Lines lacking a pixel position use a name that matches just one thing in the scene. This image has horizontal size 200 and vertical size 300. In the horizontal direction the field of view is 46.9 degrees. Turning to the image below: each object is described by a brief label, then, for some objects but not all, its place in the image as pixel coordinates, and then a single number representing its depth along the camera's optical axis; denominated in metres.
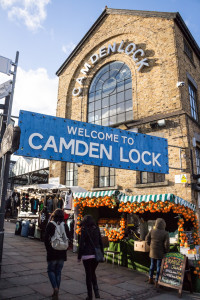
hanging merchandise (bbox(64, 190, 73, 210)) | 10.82
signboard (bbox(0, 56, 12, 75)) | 5.28
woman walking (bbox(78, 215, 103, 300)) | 4.47
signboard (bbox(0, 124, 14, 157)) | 4.50
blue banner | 5.04
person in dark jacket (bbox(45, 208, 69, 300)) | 4.41
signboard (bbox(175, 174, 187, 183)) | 9.90
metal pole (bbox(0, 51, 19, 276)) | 4.63
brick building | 10.80
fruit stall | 7.23
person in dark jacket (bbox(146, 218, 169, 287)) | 6.00
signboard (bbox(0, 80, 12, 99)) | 5.15
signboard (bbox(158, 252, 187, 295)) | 5.61
